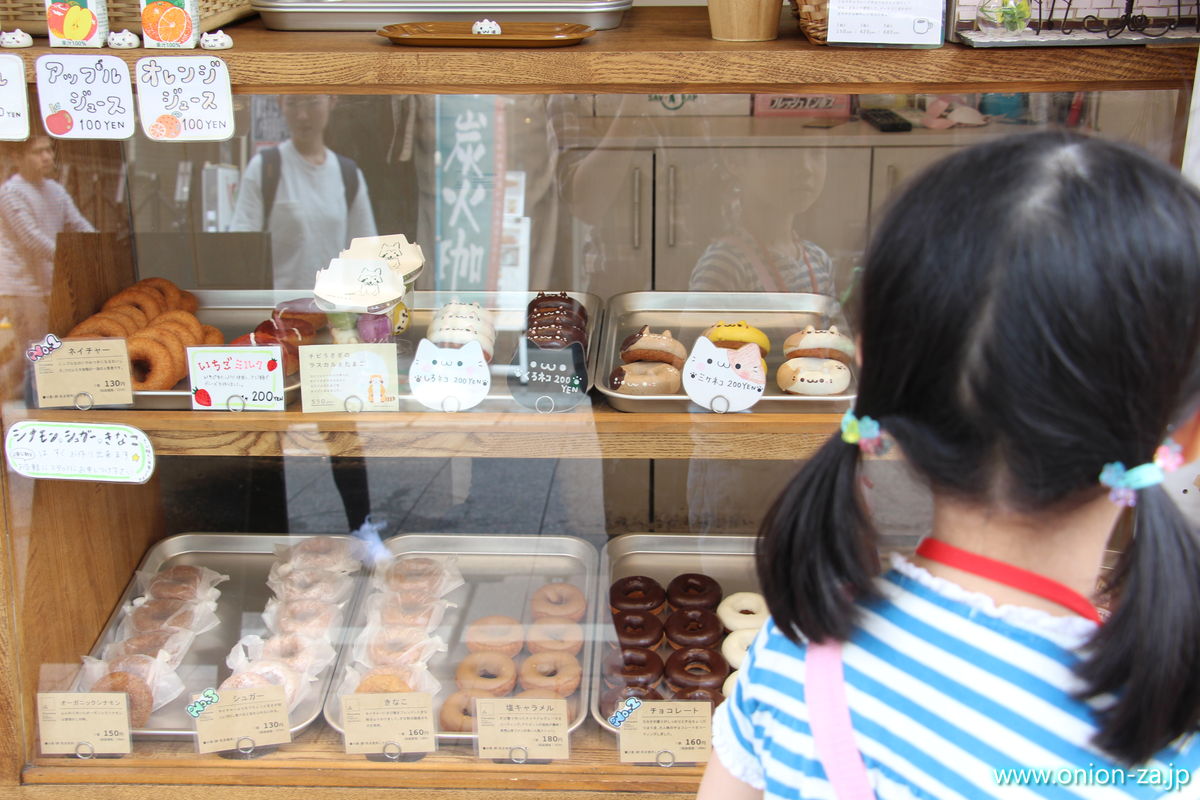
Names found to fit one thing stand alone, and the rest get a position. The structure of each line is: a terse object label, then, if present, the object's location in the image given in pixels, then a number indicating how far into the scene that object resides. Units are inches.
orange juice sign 48.4
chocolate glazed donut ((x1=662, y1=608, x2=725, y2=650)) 64.2
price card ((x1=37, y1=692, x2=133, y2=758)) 57.4
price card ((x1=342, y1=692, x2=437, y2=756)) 57.5
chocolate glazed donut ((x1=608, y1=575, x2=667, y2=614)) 66.4
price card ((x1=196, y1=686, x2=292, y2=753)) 57.5
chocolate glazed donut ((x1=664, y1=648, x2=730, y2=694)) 60.6
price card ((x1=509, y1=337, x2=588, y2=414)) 54.9
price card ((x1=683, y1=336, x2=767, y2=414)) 53.0
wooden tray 48.0
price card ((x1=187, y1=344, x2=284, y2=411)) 53.9
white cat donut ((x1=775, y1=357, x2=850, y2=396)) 54.9
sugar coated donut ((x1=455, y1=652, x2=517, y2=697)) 61.1
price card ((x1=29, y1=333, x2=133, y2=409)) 54.8
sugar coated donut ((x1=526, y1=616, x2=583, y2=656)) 64.0
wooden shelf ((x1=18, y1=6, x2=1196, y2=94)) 45.5
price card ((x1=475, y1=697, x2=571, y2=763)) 57.1
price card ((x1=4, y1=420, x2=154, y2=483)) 53.9
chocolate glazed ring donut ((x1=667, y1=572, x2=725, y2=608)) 66.8
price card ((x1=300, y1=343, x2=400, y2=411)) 53.7
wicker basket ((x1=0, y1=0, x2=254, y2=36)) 50.1
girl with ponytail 25.2
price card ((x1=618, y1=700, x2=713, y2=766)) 56.6
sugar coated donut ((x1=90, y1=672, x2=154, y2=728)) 58.9
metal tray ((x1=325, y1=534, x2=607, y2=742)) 65.7
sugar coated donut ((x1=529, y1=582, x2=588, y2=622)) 66.3
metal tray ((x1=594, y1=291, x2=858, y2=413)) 59.9
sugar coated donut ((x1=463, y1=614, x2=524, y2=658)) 64.4
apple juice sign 49.1
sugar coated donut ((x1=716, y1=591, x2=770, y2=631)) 65.4
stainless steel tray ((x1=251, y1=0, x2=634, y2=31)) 52.6
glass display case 51.4
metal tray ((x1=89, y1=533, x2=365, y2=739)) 59.8
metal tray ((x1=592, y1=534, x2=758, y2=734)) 70.4
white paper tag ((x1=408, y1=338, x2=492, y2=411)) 54.1
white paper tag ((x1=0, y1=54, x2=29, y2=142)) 49.0
